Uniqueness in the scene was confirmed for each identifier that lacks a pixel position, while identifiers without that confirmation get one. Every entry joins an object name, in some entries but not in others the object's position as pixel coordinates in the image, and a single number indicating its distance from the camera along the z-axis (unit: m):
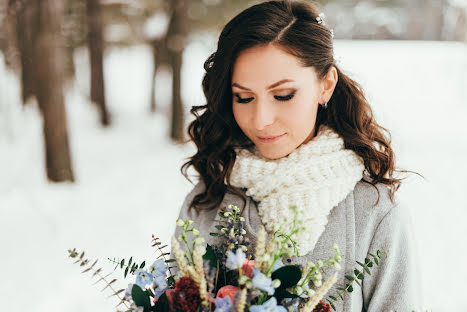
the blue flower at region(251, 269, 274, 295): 0.77
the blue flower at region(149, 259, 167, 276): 0.96
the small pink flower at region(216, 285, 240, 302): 0.85
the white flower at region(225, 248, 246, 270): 0.81
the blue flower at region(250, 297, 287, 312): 0.79
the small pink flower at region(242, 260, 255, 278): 0.85
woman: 1.33
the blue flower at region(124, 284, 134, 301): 0.91
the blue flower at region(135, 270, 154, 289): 0.92
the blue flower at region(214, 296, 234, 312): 0.79
